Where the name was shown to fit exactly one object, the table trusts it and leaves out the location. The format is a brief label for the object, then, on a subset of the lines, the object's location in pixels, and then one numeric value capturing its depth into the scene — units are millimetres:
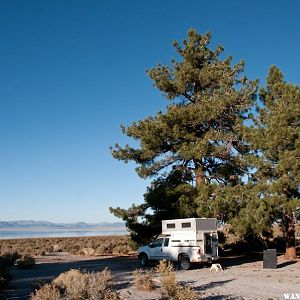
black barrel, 22047
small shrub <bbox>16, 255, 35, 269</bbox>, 27391
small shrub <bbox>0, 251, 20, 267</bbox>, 28197
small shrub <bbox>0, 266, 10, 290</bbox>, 15617
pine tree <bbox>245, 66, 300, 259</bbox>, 22391
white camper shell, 23031
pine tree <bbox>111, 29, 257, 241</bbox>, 27125
